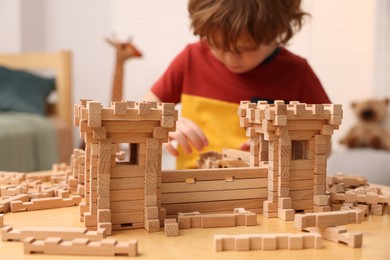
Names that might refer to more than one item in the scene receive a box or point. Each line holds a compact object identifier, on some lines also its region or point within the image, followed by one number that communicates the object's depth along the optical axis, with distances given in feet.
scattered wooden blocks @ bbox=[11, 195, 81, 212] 3.88
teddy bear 10.71
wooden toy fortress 3.25
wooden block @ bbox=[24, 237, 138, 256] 2.84
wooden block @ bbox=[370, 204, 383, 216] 3.97
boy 5.21
